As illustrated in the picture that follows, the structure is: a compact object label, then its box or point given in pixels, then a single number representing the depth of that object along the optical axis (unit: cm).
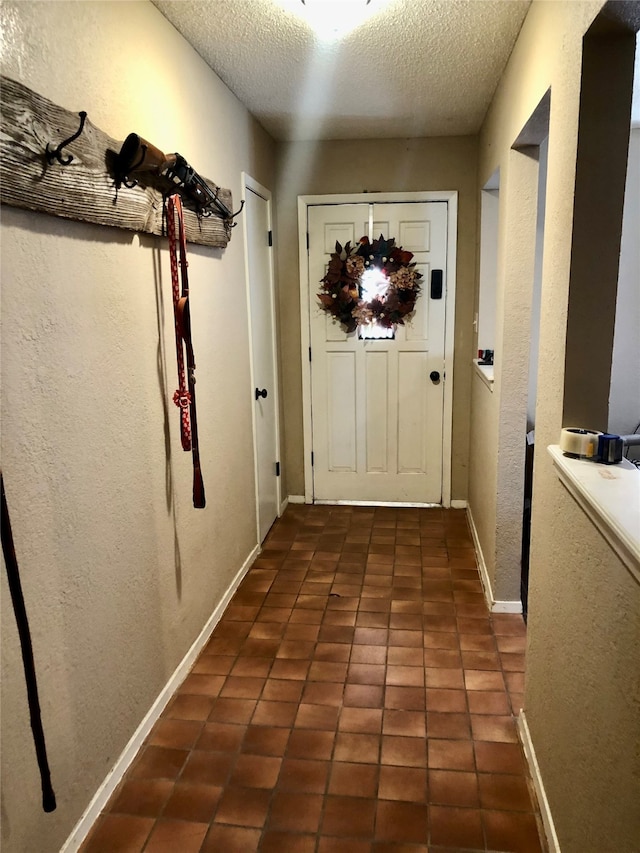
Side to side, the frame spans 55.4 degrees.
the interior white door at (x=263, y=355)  344
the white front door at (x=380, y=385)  396
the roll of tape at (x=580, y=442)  146
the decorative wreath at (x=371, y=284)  395
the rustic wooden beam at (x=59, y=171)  131
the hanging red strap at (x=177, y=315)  203
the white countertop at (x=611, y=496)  102
